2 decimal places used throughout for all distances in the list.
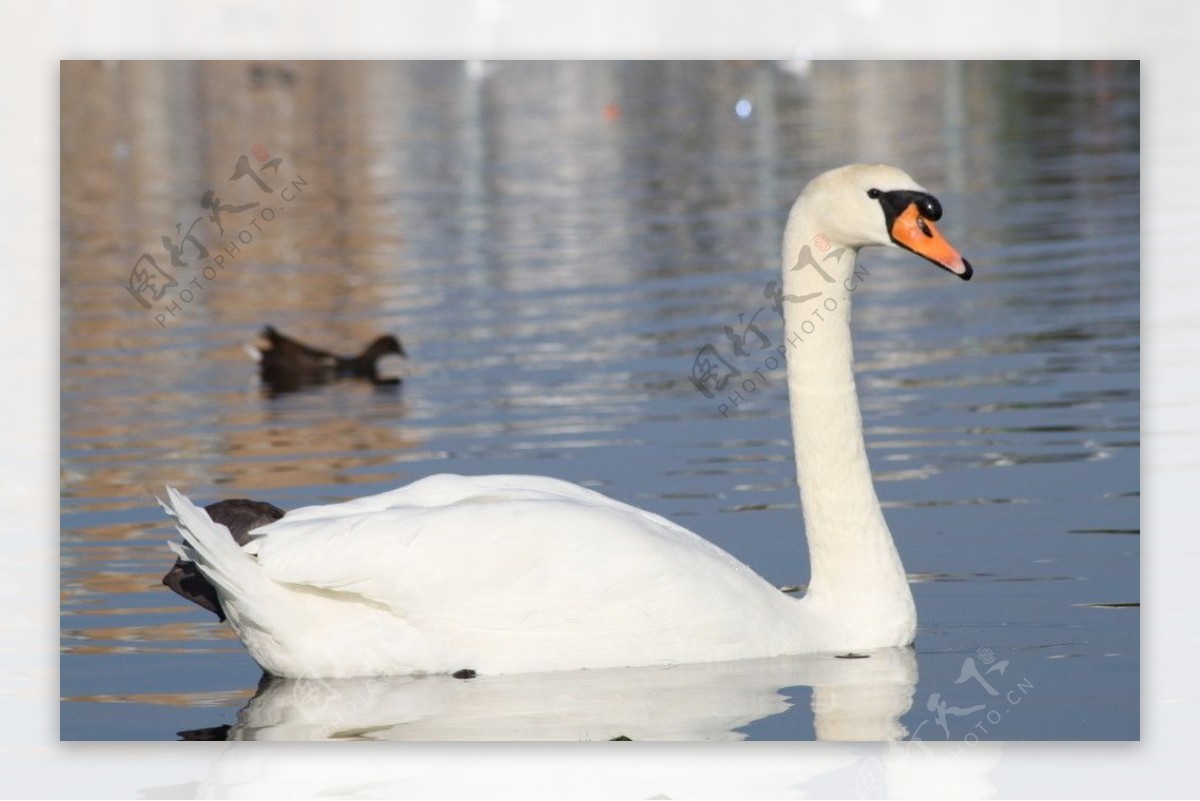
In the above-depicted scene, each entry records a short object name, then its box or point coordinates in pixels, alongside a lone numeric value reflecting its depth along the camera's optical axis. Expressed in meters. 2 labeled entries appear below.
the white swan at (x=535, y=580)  14.11
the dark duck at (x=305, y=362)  24.53
